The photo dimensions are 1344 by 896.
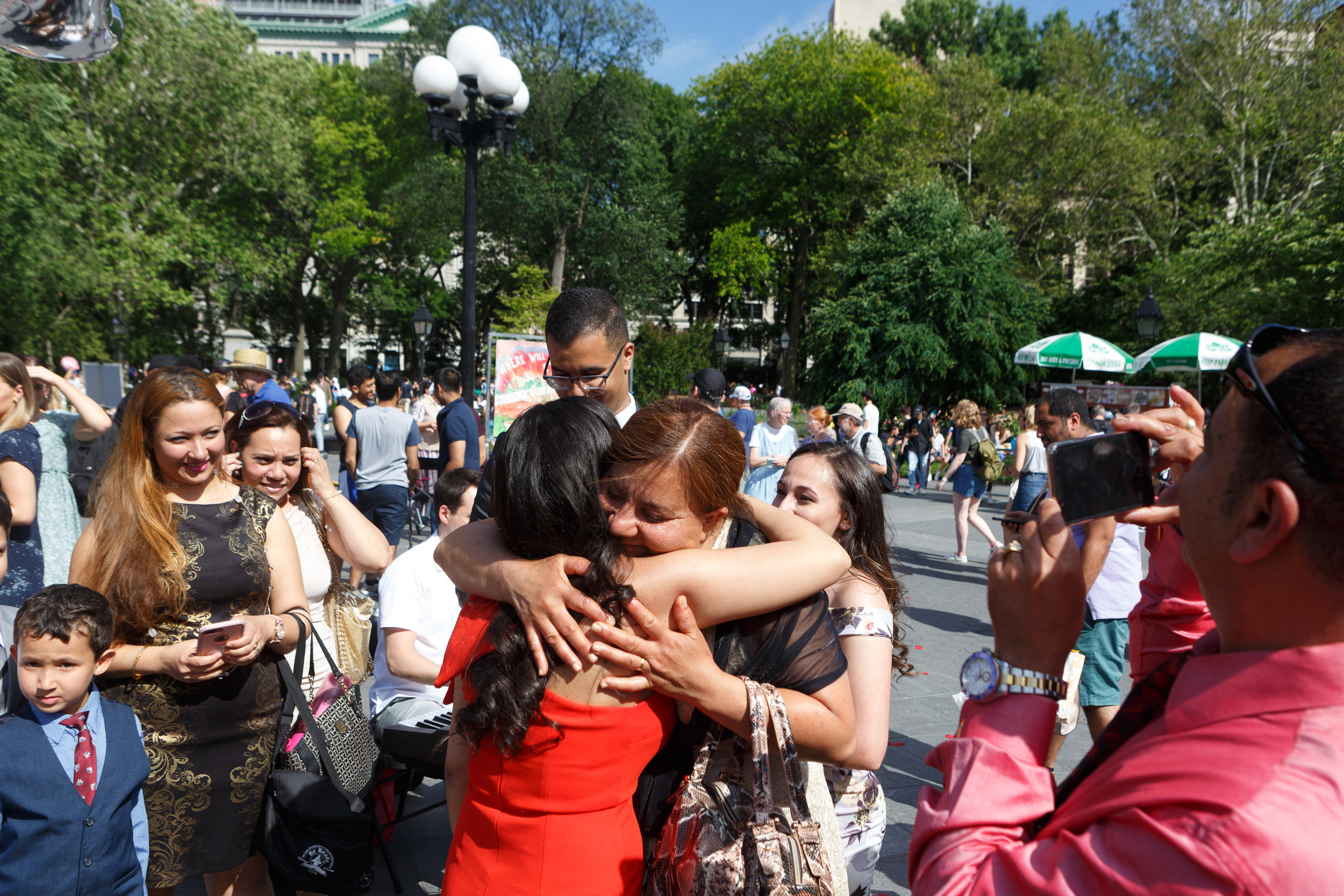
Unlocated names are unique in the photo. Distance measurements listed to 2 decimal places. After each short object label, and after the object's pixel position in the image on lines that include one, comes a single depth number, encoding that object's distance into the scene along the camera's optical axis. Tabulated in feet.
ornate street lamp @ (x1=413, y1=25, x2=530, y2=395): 24.50
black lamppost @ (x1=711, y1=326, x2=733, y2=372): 89.20
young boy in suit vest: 7.04
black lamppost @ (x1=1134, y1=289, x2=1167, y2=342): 48.01
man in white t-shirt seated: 11.43
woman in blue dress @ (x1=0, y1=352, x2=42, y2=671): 11.71
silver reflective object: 7.63
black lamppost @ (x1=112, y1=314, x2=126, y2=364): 75.46
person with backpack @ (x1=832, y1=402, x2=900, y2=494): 30.81
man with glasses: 9.36
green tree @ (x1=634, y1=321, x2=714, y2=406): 100.27
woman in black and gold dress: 8.02
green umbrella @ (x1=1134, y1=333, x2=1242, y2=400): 43.98
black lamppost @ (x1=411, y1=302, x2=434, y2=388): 69.62
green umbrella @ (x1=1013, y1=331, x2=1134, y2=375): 48.73
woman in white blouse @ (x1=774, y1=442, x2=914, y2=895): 6.83
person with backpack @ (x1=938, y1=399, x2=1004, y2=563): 31.53
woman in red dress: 4.96
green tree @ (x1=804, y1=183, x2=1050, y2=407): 85.20
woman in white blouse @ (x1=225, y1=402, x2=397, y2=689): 10.98
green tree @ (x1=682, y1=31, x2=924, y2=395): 109.91
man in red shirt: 2.56
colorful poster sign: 26.76
